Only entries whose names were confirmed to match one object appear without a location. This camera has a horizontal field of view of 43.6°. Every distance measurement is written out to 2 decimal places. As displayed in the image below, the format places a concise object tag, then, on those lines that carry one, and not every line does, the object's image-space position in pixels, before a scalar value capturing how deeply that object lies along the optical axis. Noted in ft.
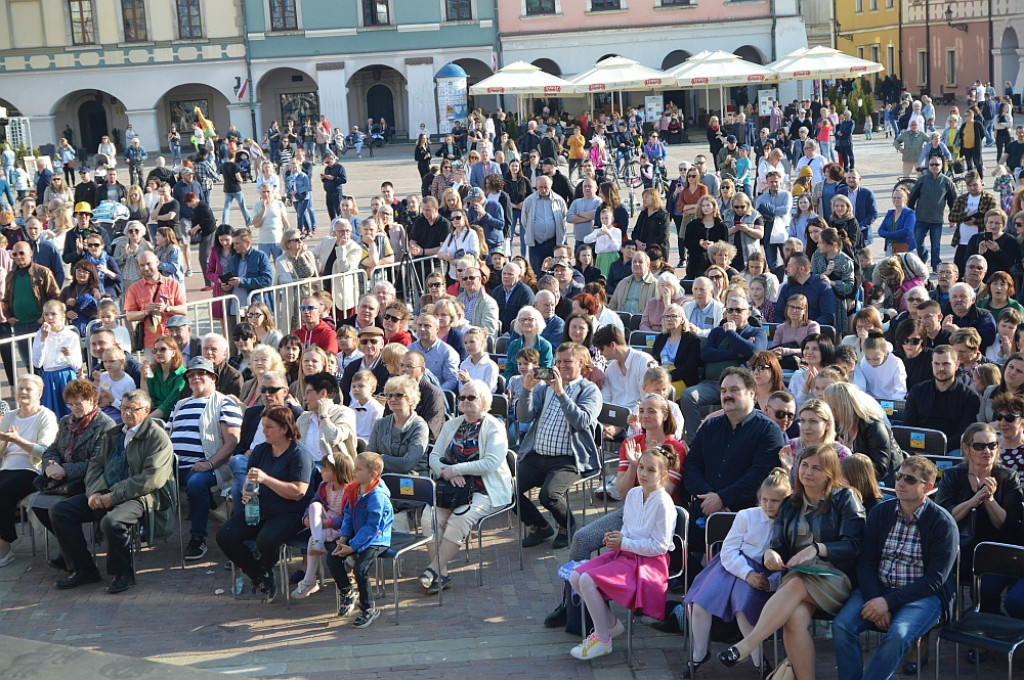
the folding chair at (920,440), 26.66
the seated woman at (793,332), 33.73
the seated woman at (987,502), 22.30
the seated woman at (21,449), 29.55
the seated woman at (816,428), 23.53
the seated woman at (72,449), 28.58
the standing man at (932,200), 53.16
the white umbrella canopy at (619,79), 104.83
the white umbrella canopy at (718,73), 103.45
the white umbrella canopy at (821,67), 103.19
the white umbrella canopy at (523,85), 107.34
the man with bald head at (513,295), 39.88
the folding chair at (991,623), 20.54
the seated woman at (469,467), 27.07
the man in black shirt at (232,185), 77.25
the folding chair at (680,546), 23.08
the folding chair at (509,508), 27.12
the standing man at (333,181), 75.15
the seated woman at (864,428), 25.07
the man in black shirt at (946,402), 27.61
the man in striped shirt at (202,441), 29.25
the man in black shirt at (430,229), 48.65
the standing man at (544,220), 51.26
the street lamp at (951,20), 178.01
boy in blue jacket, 25.23
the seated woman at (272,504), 26.50
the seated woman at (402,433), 27.94
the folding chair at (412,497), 25.86
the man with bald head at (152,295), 39.14
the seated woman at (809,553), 21.17
